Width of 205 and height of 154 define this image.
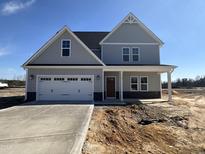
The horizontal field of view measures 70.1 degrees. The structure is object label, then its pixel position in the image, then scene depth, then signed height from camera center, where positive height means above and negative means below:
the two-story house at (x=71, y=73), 12.65 +0.90
